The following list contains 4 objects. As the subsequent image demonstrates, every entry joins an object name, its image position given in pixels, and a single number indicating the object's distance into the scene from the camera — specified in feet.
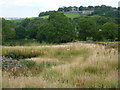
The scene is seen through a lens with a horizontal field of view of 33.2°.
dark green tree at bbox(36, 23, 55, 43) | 123.34
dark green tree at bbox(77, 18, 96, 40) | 147.02
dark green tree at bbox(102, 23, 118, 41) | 148.66
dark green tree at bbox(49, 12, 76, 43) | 126.72
